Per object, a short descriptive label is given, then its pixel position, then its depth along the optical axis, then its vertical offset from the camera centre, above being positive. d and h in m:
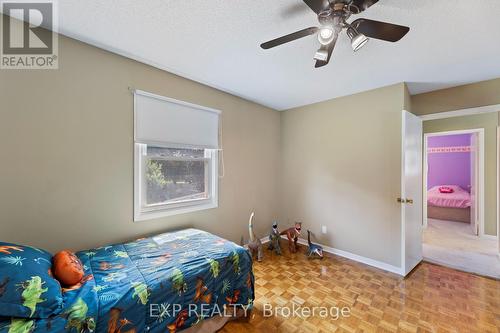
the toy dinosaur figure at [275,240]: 3.19 -1.15
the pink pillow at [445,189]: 5.48 -0.60
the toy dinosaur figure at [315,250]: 3.04 -1.24
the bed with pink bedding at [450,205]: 4.83 -0.94
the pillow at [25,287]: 0.98 -0.62
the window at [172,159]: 2.21 +0.10
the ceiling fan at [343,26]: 1.16 +0.88
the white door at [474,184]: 3.92 -0.35
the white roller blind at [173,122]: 2.19 +0.53
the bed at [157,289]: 1.13 -0.80
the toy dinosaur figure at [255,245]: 2.90 -1.12
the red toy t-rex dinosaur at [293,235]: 3.21 -1.08
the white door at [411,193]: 2.57 -0.34
